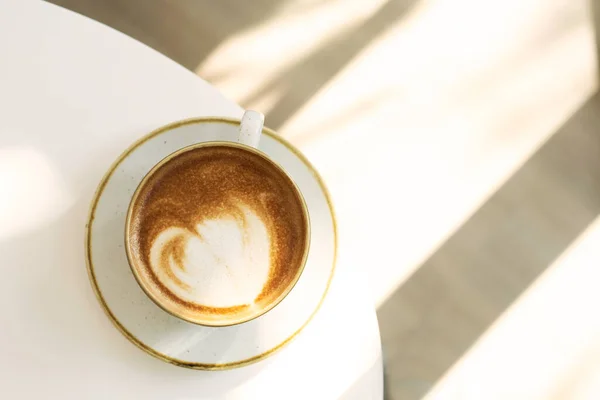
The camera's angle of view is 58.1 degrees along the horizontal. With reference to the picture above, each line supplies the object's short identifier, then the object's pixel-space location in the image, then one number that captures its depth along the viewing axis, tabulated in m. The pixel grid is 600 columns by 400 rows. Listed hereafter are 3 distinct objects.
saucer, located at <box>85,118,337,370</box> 0.68
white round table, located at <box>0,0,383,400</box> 0.70
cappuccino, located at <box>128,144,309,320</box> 0.70
